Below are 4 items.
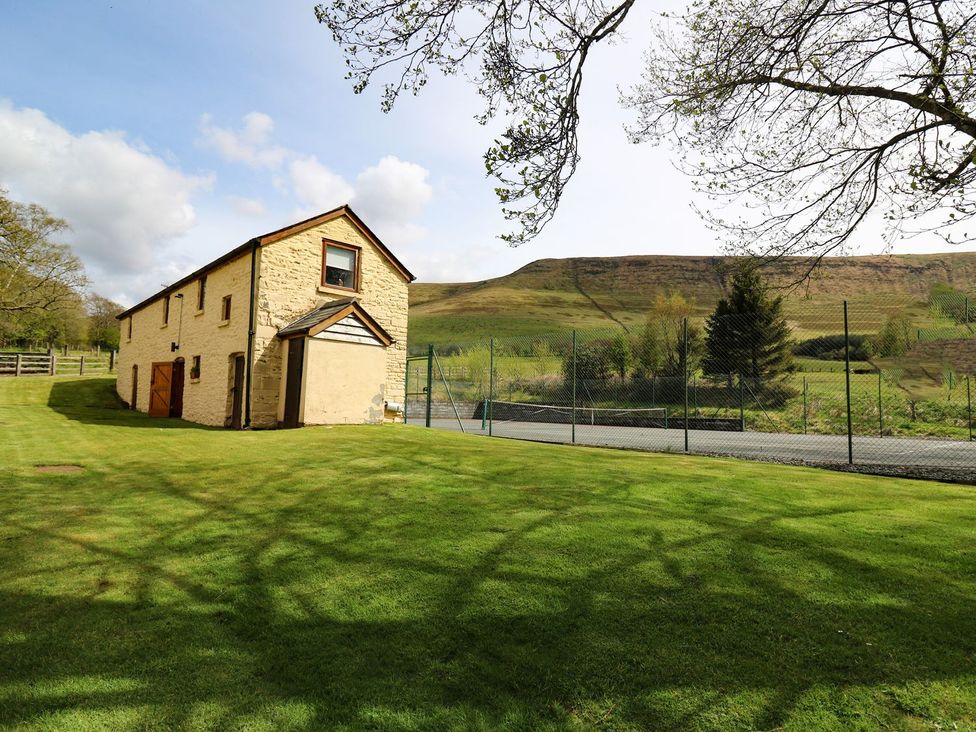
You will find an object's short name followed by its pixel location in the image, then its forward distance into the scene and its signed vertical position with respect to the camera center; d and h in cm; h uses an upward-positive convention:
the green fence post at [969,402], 1772 -21
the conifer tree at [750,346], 2858 +269
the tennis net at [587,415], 2775 -144
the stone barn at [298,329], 1692 +197
